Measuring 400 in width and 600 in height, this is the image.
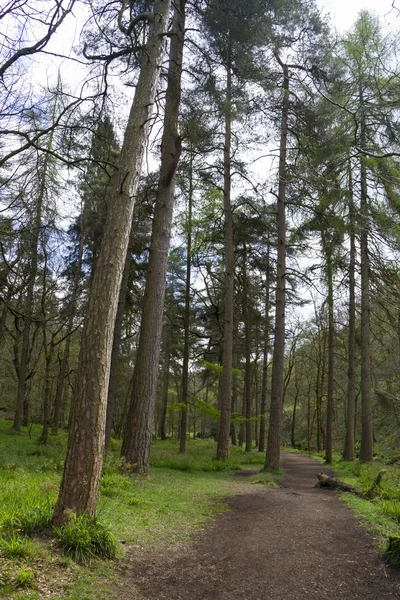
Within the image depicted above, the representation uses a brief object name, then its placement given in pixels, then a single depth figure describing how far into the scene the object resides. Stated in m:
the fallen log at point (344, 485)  8.38
